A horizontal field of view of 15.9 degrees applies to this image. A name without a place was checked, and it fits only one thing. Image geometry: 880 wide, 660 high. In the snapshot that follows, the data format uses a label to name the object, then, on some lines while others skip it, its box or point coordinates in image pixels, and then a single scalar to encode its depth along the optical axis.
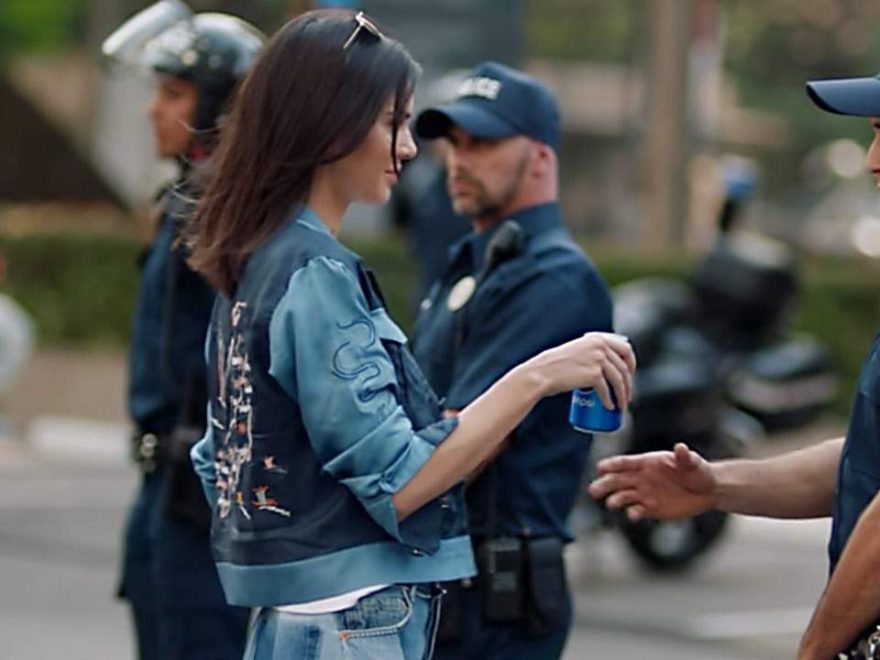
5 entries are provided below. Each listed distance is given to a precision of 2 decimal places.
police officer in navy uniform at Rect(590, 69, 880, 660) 4.93
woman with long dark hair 5.05
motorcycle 14.85
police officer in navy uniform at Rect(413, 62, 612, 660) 6.63
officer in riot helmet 7.45
